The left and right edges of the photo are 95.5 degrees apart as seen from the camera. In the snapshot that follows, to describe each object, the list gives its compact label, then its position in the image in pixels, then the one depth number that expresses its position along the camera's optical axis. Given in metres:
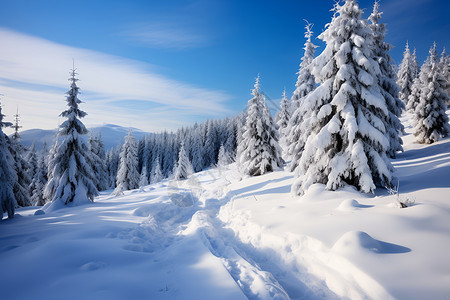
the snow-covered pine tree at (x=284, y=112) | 32.41
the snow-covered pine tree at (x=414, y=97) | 31.84
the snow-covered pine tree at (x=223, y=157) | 51.54
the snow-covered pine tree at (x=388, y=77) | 16.81
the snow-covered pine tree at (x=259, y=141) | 21.45
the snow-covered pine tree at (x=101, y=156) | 37.44
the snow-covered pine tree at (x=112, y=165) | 69.12
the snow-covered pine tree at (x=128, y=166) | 37.16
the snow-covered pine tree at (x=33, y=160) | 37.19
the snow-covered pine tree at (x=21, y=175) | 21.81
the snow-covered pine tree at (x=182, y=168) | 43.25
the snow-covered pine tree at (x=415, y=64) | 48.91
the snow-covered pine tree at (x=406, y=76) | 44.35
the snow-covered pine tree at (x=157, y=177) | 51.62
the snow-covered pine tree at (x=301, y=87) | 18.98
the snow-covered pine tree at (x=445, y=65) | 43.33
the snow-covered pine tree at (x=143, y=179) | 53.79
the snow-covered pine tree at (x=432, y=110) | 20.14
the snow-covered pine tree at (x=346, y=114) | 8.59
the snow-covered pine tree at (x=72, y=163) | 16.14
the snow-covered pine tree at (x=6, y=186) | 10.39
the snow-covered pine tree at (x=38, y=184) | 34.09
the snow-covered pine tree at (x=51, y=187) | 16.30
